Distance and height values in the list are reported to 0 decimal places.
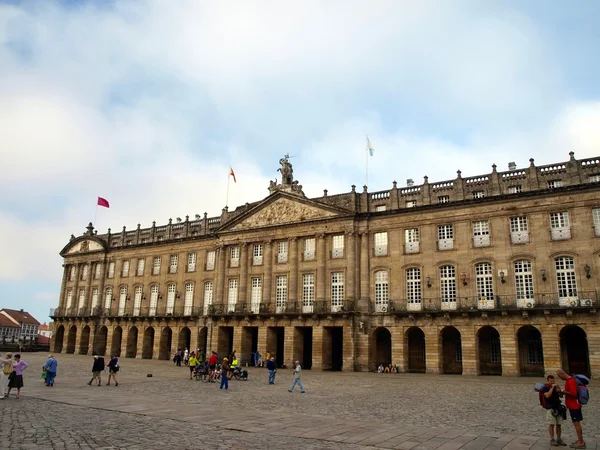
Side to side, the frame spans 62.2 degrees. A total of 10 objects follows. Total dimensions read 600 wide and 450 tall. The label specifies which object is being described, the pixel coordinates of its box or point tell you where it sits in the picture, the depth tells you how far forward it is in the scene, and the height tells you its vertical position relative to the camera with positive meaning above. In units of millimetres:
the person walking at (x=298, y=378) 22469 -1372
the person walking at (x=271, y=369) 26234 -1148
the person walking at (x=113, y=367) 23203 -1078
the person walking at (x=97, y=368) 22906 -1106
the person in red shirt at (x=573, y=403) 10500 -1063
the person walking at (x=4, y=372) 17188 -1036
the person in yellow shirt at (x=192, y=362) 28641 -973
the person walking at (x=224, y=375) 23016 -1336
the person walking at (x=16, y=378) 17438 -1246
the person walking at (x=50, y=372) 21938 -1273
